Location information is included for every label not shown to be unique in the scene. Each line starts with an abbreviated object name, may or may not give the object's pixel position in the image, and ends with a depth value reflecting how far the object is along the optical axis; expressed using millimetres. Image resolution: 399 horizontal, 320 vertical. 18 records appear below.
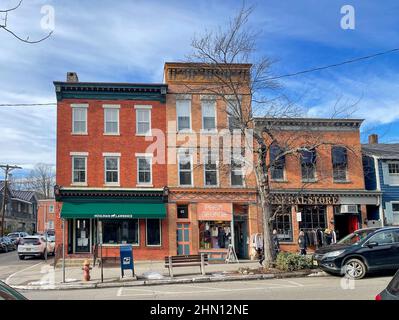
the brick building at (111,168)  25953
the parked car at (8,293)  3457
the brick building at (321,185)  26984
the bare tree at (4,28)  6137
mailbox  17516
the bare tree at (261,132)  19000
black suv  14867
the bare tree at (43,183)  91238
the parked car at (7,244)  41869
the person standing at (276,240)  23969
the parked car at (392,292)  4074
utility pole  53409
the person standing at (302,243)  24375
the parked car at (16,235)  51506
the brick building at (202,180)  26562
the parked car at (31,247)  30734
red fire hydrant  17250
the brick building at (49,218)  60791
